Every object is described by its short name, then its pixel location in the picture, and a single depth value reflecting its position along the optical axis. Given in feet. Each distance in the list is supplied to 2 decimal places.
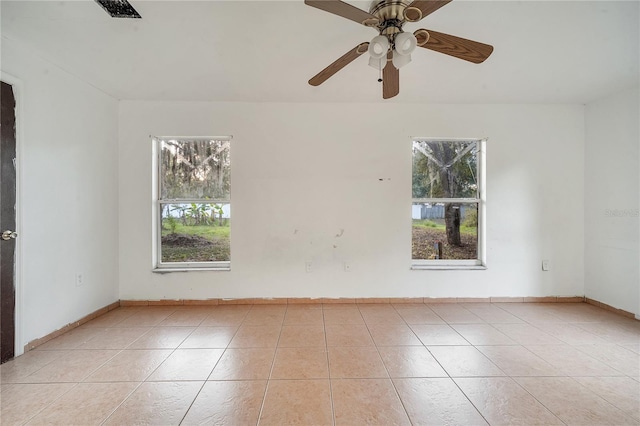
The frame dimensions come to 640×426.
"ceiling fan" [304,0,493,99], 4.45
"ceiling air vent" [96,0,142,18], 5.31
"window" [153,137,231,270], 10.77
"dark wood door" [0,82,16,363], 6.51
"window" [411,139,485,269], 11.02
